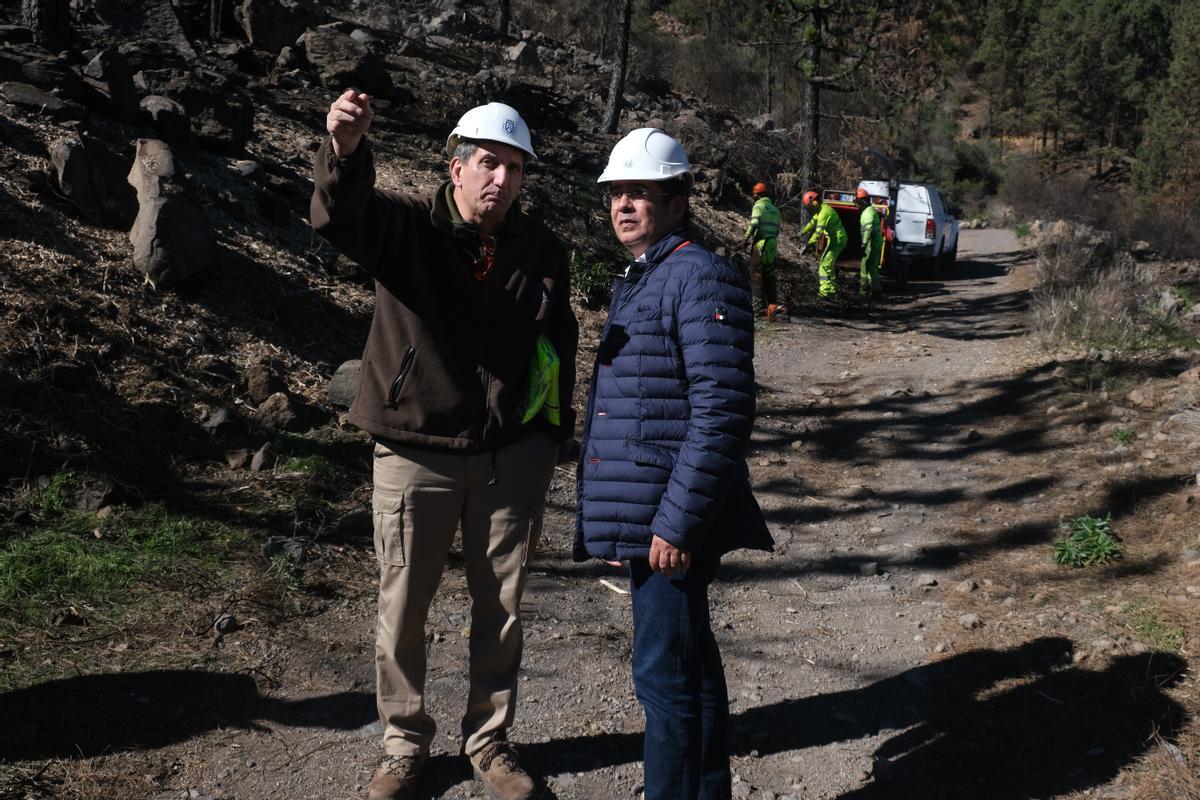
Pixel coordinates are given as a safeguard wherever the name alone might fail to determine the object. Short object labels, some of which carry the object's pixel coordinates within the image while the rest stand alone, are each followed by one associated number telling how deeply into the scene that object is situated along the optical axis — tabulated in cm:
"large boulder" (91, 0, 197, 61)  1228
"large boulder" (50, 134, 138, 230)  720
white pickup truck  1872
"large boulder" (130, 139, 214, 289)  701
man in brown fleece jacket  305
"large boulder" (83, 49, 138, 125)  881
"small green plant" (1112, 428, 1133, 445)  712
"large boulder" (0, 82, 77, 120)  811
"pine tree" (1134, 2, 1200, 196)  4344
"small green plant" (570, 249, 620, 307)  1133
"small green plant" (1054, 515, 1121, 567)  535
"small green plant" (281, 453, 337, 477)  574
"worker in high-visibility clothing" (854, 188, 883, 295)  1591
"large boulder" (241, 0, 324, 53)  1462
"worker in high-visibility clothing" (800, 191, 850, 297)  1456
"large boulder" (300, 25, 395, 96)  1406
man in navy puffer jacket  264
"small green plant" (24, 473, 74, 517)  482
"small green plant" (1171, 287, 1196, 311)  1225
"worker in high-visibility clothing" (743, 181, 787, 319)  1311
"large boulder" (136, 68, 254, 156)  959
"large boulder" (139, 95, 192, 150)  897
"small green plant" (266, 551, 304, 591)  466
